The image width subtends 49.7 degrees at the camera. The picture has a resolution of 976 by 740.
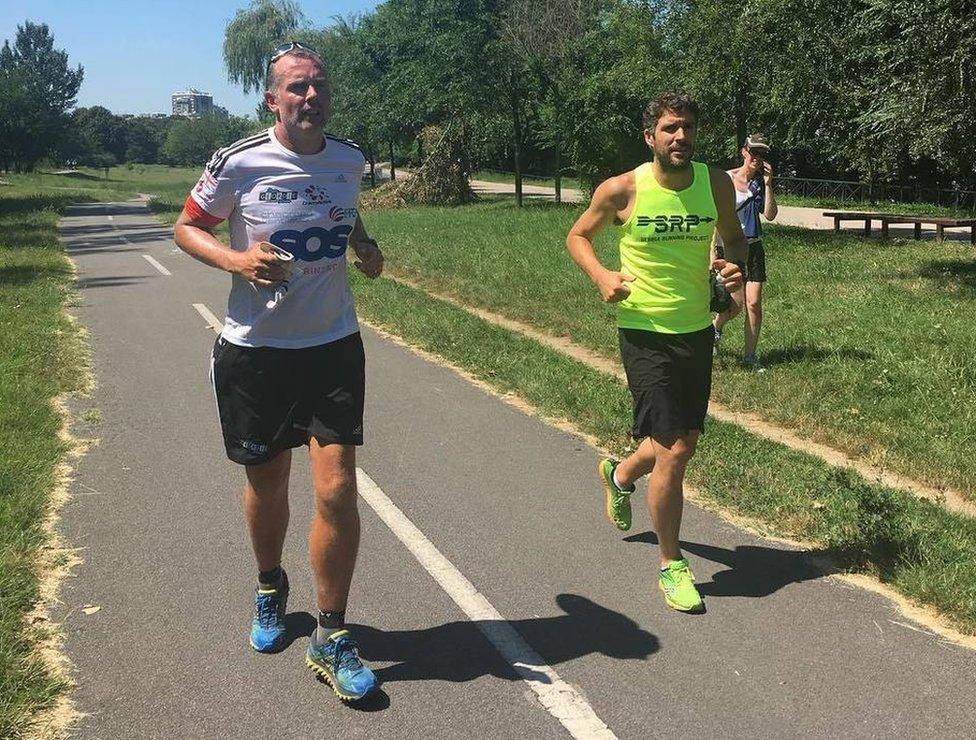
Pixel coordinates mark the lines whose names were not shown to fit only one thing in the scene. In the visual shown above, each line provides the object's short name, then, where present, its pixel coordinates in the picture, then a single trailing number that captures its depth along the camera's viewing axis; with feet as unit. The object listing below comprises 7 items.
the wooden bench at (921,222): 71.10
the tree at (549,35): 109.09
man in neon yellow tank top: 14.82
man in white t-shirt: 12.11
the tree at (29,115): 295.07
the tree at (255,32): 209.67
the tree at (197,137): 343.87
